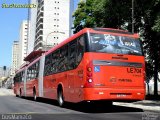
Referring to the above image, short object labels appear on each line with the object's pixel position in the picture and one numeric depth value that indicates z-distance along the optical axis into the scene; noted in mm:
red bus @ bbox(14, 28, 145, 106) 15062
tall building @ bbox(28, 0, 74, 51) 135750
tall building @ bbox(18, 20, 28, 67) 174462
